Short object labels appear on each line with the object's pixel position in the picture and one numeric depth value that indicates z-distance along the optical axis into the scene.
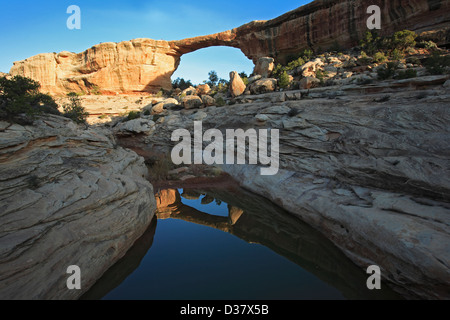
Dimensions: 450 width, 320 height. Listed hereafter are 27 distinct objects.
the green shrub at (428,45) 18.12
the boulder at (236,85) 19.91
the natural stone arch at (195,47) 24.31
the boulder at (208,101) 19.66
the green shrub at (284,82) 17.75
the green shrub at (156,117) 21.05
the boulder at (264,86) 17.83
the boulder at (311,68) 19.75
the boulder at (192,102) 20.82
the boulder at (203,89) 25.17
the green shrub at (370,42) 21.13
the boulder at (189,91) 26.75
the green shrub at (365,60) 18.73
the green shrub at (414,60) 15.70
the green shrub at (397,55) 17.71
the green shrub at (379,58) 18.38
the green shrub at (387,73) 13.17
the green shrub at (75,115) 15.33
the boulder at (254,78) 21.33
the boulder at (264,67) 23.59
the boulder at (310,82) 15.69
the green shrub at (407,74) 11.78
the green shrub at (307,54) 25.96
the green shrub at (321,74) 17.69
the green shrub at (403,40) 19.09
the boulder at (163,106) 22.48
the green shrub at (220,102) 18.64
